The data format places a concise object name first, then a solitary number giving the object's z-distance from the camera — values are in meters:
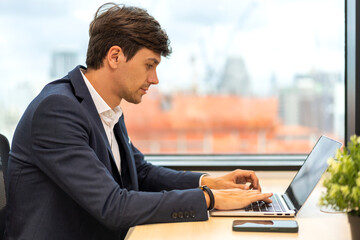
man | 1.22
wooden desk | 1.14
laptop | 1.31
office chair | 1.41
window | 2.30
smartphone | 1.15
